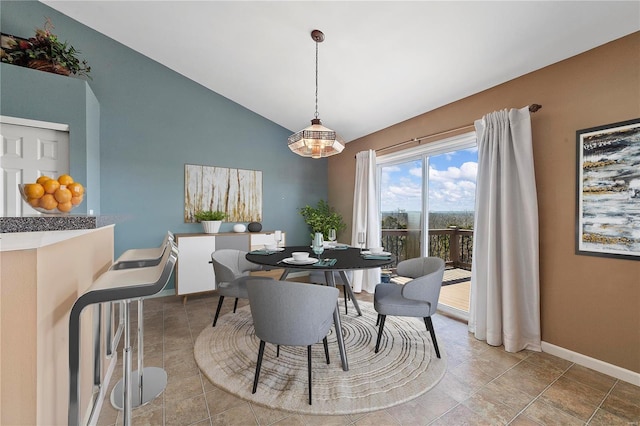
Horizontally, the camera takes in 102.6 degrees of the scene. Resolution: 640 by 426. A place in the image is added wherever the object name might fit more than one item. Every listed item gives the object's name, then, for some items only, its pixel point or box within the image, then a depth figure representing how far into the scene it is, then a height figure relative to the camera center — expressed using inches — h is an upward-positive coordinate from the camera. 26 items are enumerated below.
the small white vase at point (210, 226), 146.9 -8.3
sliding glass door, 120.0 +4.8
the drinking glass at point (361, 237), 102.6 -10.3
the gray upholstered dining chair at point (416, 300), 81.0 -28.9
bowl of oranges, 42.6 +3.0
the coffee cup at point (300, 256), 80.6 -14.0
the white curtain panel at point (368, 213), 156.3 -0.7
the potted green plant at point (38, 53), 99.0 +62.9
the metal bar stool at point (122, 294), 38.6 -13.3
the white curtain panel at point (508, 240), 89.2 -10.0
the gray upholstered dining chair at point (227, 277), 97.3 -26.3
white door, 96.7 +22.3
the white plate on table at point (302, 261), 78.4 -15.5
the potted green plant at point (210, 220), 147.4 -4.9
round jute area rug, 64.3 -47.1
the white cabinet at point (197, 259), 135.0 -25.8
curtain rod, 88.6 +36.8
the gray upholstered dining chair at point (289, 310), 62.6 -24.4
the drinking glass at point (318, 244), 98.7 -12.8
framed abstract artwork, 72.1 +6.6
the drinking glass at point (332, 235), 111.9 -10.1
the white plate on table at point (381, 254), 94.0 -15.4
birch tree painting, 153.6 +12.6
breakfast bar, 32.6 -16.4
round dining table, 75.5 -15.9
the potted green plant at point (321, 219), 181.3 -5.1
